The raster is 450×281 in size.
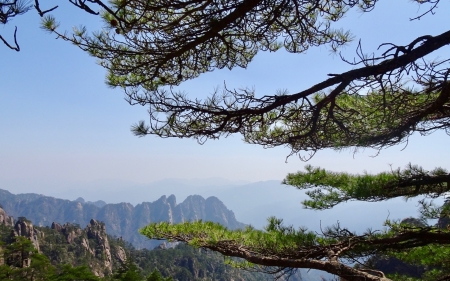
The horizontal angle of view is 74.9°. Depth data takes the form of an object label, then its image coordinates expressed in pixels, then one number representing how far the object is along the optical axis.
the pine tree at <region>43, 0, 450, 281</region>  2.04
